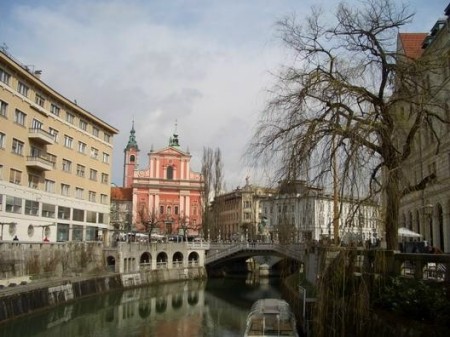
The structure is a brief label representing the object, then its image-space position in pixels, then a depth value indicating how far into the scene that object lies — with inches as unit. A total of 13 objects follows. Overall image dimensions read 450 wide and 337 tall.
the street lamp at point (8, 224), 1656.0
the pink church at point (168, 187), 4350.4
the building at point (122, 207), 4114.7
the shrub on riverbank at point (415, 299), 544.7
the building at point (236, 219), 3041.3
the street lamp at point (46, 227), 1871.8
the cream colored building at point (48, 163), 1749.5
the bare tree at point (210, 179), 2923.2
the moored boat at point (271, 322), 834.8
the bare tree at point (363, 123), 604.7
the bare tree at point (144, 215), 3806.6
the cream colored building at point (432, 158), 650.8
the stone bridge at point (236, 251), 2581.2
